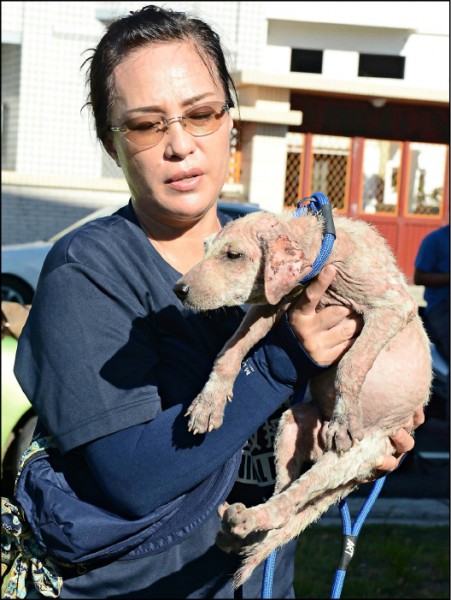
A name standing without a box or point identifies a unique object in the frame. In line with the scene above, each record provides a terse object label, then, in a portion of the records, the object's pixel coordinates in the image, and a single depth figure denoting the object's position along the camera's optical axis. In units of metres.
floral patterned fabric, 2.57
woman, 2.35
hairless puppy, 2.35
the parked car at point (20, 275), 13.48
